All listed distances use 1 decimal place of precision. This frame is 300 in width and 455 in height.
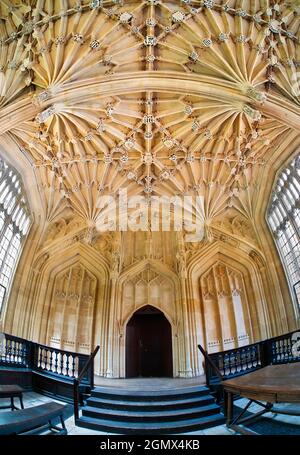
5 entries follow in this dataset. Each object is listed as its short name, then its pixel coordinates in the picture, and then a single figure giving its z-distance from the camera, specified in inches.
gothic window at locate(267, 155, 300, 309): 440.8
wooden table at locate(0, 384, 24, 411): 178.2
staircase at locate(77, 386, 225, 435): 215.8
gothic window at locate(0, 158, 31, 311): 432.8
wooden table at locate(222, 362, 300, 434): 141.3
